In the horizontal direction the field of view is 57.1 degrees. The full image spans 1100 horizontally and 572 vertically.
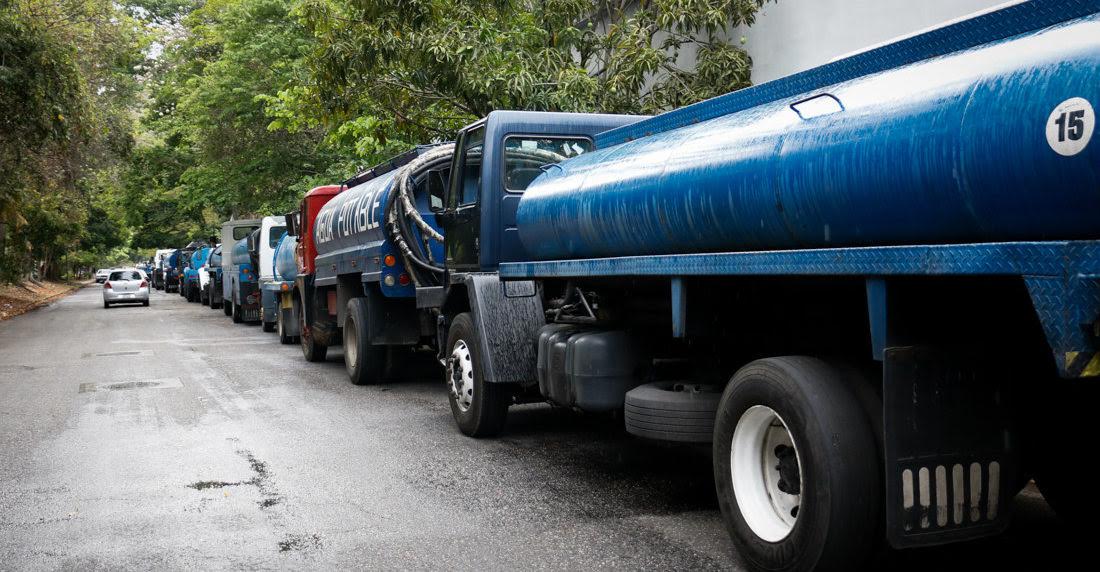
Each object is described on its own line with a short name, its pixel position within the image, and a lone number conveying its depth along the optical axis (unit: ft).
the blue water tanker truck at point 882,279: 10.71
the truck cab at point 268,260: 72.38
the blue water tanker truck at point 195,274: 131.13
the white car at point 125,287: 121.39
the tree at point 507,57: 47.09
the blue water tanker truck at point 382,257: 36.24
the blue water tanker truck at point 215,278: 110.51
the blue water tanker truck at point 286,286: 60.08
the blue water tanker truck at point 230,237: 95.30
